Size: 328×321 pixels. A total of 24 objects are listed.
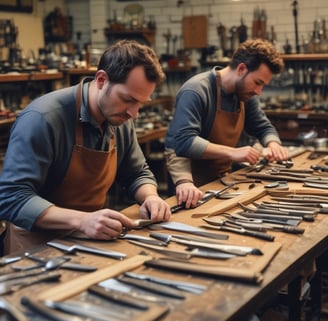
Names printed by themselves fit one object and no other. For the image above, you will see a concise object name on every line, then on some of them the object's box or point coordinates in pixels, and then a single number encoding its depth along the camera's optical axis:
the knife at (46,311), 1.55
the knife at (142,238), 1.98
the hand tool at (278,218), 2.16
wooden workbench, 1.62
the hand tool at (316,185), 2.58
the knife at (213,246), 1.91
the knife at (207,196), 2.35
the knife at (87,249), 1.89
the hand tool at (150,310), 1.54
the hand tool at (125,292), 1.64
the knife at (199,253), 1.88
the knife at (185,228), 2.05
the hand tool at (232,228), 2.02
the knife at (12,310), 1.56
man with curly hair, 2.78
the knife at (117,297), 1.60
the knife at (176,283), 1.70
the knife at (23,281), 1.69
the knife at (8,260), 1.85
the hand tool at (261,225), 2.08
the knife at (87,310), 1.55
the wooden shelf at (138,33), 7.70
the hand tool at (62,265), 1.80
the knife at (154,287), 1.66
